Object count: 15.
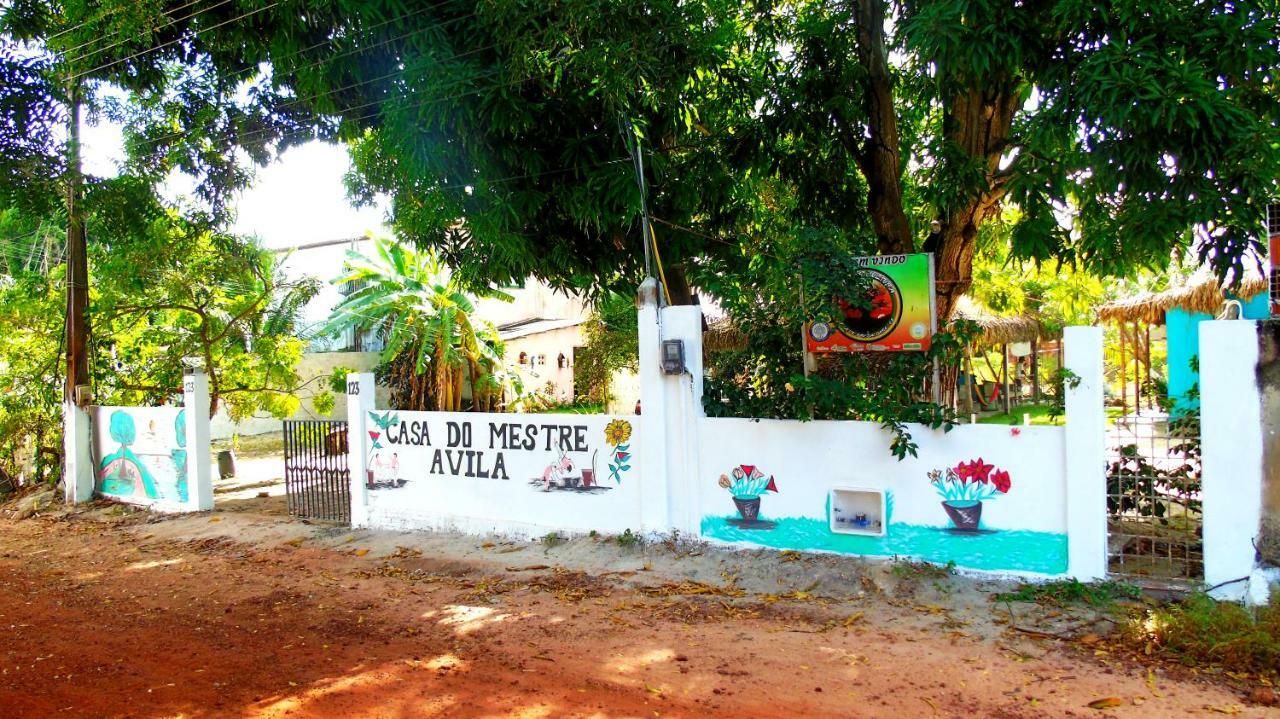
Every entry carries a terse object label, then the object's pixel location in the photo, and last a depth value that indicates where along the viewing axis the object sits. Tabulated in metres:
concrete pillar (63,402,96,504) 13.12
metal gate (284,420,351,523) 10.65
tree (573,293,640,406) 19.69
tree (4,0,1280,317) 5.90
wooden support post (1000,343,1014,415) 18.61
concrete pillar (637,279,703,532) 7.85
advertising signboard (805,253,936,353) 7.21
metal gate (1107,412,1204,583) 6.11
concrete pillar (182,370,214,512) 11.66
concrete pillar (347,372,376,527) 10.08
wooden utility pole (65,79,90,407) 12.77
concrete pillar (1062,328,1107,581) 6.07
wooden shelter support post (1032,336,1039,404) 20.45
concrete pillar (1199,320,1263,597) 5.64
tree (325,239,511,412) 15.56
